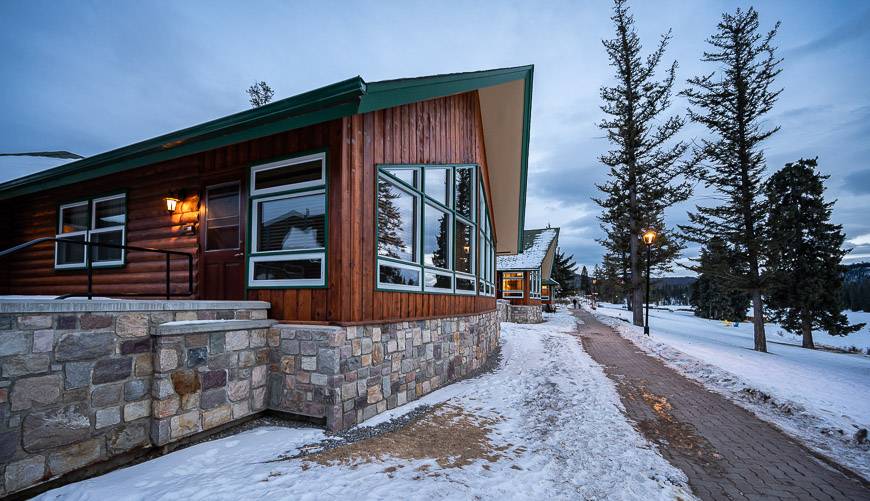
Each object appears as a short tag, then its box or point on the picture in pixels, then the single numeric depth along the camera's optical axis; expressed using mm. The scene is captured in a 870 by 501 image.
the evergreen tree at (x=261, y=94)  24328
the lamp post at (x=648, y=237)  14070
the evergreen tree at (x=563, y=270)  48531
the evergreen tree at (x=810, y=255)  17344
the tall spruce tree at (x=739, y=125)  14219
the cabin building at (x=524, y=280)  21094
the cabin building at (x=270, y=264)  3426
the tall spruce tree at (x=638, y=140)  18391
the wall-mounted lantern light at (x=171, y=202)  6051
